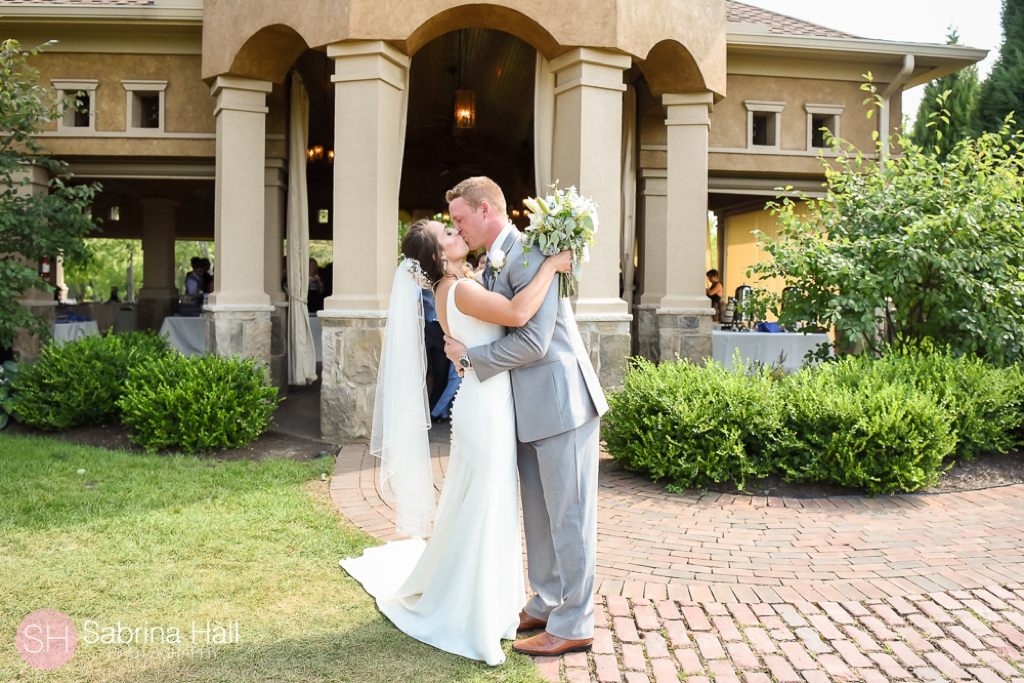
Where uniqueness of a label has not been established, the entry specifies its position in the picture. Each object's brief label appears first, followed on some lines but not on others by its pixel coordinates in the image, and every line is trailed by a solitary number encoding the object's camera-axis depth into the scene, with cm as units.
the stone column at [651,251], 1081
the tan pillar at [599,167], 769
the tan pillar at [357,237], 750
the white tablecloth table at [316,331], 1304
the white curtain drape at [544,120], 807
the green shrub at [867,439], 570
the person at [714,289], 1232
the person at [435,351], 892
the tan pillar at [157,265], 1764
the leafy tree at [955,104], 1750
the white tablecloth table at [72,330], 1118
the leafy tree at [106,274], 3924
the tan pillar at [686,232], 933
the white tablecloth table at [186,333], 1241
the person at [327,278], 1463
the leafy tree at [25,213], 816
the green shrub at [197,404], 704
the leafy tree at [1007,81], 1491
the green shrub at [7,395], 811
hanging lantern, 1177
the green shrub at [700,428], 589
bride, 330
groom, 331
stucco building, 756
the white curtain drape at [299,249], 1015
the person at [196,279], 1497
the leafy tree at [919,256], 725
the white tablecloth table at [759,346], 1071
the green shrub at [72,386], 791
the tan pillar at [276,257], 1060
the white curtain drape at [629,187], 1050
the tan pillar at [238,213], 879
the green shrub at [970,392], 642
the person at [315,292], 1389
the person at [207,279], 1570
